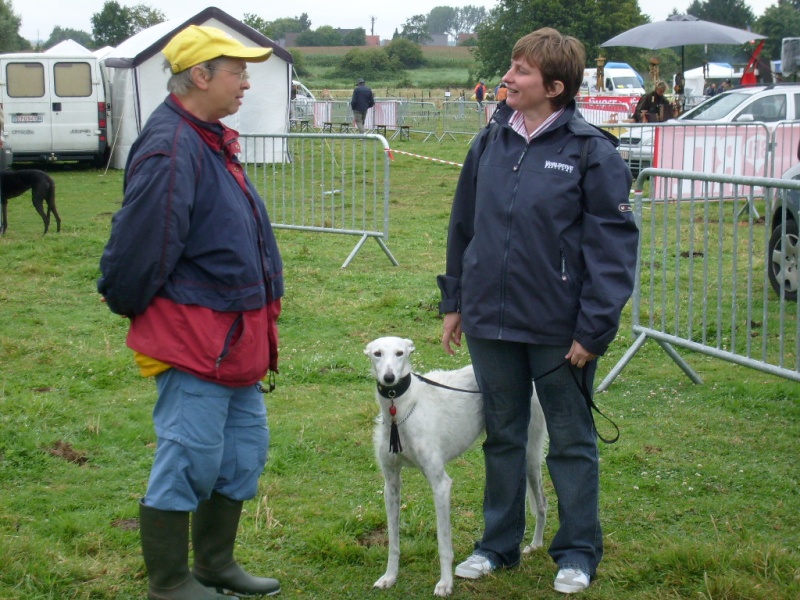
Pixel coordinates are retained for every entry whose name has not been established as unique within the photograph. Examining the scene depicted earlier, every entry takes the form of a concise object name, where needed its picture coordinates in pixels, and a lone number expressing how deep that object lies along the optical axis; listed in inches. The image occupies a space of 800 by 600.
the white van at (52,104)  794.2
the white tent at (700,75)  2060.8
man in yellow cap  112.9
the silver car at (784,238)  187.2
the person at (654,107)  729.0
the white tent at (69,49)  884.6
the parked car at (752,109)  613.9
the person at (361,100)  1179.9
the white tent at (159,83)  788.6
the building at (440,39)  5947.8
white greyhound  135.9
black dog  500.1
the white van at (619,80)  1649.9
